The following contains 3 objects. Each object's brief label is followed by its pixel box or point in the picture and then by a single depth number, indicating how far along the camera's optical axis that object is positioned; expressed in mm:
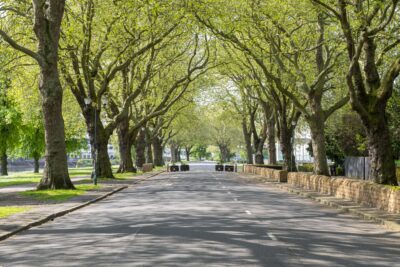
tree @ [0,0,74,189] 28016
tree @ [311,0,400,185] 20812
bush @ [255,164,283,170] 56425
